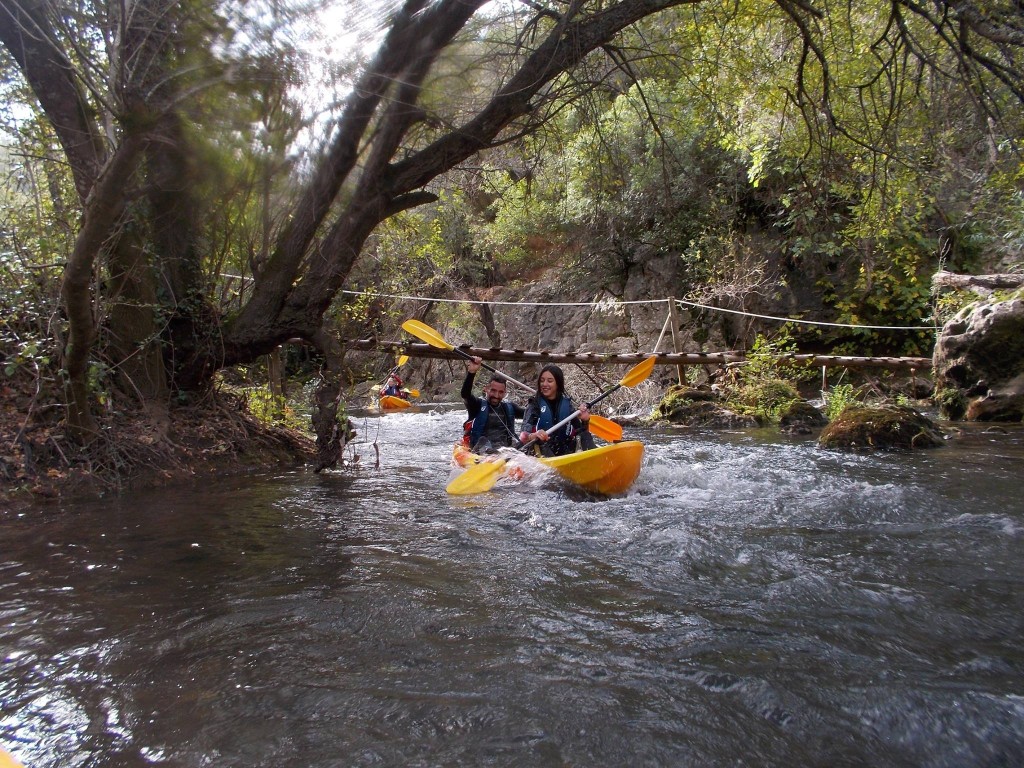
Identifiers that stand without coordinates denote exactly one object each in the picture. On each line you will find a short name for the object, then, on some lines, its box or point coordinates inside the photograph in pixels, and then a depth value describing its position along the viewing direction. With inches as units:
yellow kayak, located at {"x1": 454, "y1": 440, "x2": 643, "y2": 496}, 192.7
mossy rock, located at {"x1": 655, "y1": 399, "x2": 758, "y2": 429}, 372.2
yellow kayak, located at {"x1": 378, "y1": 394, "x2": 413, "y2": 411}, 568.4
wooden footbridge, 274.1
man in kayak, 256.8
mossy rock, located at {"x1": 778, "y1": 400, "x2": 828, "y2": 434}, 343.0
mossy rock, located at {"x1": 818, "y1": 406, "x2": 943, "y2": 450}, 263.0
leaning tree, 128.6
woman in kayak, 246.8
